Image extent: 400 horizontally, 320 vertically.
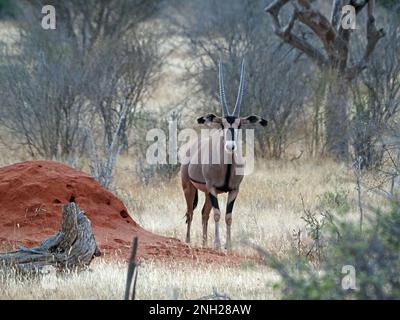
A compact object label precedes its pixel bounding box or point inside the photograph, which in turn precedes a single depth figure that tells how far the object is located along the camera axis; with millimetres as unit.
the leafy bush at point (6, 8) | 38562
